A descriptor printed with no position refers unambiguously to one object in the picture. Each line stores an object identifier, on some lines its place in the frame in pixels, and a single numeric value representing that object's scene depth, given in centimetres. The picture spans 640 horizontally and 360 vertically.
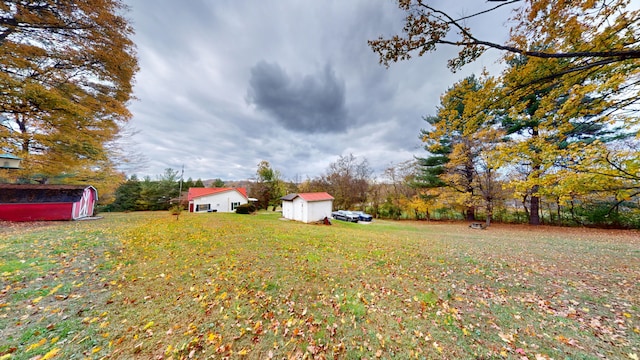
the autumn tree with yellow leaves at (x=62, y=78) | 601
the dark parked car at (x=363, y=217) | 2164
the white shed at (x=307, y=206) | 2002
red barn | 1039
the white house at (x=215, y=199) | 2572
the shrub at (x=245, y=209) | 2480
